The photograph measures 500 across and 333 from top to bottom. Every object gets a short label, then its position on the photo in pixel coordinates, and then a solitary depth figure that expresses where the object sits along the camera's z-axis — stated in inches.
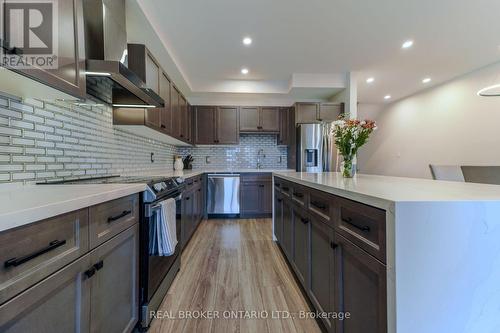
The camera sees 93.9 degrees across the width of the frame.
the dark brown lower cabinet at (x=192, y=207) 103.8
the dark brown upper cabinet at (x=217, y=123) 187.0
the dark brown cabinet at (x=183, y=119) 148.2
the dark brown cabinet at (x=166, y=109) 109.0
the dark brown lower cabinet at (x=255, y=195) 173.2
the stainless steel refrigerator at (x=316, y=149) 172.4
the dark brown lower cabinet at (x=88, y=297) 26.1
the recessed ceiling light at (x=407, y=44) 123.9
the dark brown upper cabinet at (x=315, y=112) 177.5
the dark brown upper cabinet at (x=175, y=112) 128.4
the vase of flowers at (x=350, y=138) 74.7
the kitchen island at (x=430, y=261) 29.4
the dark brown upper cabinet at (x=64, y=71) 40.4
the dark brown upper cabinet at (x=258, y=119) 188.4
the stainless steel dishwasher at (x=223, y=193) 170.2
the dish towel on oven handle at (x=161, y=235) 59.3
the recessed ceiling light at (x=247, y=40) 118.9
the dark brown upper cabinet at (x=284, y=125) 188.7
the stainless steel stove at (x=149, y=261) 56.1
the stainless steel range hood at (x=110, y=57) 57.1
